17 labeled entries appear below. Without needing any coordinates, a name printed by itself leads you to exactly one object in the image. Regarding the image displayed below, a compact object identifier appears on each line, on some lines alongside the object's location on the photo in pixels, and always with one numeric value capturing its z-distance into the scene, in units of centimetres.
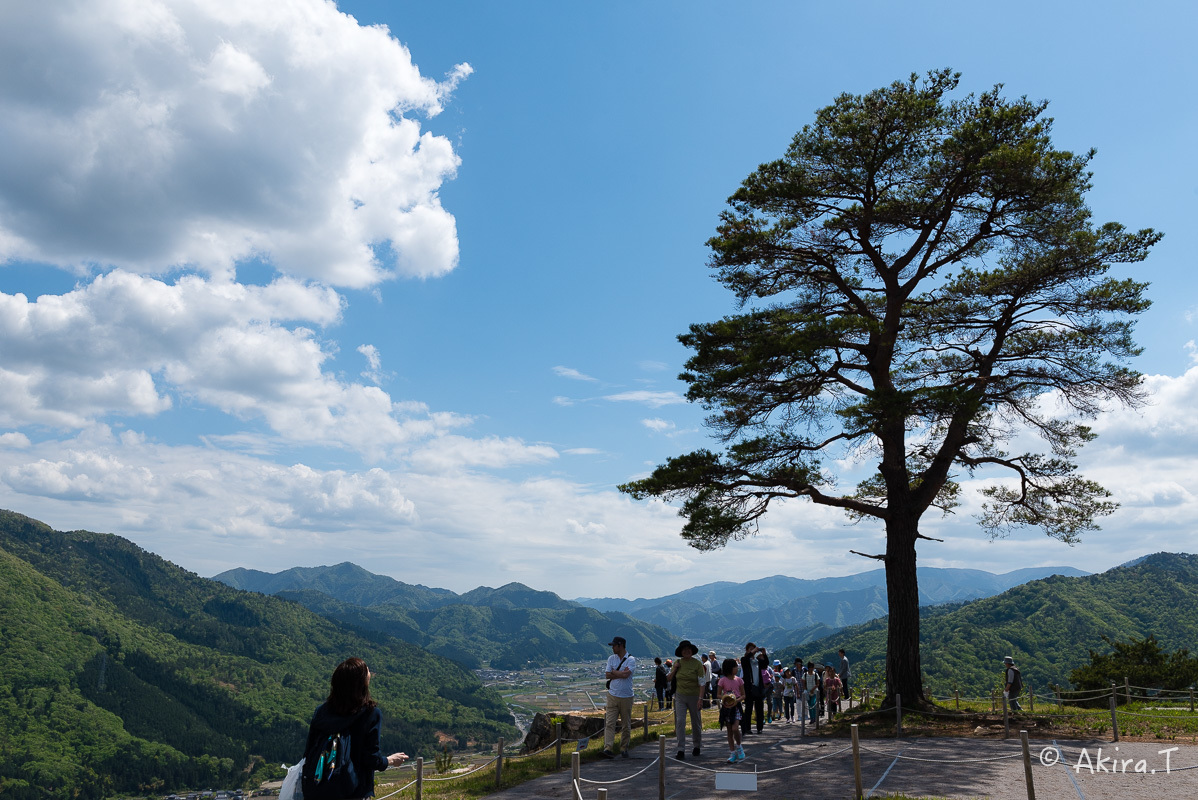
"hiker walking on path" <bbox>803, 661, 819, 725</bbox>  1516
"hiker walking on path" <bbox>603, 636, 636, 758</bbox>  1007
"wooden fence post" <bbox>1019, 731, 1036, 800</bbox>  726
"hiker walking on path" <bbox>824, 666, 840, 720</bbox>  1642
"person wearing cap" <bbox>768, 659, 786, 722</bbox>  1788
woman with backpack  407
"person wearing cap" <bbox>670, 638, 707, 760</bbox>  1037
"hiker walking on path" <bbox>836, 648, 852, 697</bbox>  1911
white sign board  704
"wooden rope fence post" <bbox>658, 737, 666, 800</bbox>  791
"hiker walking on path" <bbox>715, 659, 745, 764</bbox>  1036
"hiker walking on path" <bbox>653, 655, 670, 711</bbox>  2008
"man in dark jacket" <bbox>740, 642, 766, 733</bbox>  1327
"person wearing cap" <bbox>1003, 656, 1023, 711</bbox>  1483
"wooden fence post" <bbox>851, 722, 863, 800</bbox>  779
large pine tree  1387
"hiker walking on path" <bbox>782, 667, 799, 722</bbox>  1785
